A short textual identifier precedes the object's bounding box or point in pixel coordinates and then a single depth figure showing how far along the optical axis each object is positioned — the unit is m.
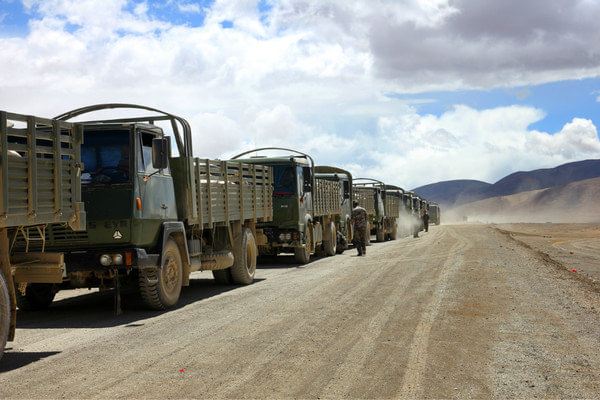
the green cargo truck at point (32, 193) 6.87
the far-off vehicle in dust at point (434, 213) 81.31
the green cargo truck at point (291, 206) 19.83
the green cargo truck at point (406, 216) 46.10
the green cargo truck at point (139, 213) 9.98
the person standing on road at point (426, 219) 50.26
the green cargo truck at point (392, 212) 38.17
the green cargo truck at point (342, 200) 25.91
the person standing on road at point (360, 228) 23.59
